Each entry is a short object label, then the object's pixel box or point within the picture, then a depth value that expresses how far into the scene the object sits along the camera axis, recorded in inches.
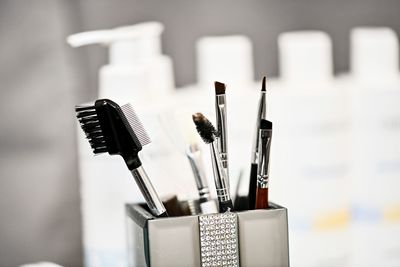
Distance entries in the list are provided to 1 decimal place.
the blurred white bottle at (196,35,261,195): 25.9
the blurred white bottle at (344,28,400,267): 26.8
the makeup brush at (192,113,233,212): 22.6
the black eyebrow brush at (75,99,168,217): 21.8
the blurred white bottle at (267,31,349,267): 26.0
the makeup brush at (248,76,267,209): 23.3
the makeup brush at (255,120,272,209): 22.9
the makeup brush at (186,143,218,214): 23.3
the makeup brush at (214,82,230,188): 23.0
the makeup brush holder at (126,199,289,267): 21.9
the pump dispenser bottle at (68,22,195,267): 25.0
